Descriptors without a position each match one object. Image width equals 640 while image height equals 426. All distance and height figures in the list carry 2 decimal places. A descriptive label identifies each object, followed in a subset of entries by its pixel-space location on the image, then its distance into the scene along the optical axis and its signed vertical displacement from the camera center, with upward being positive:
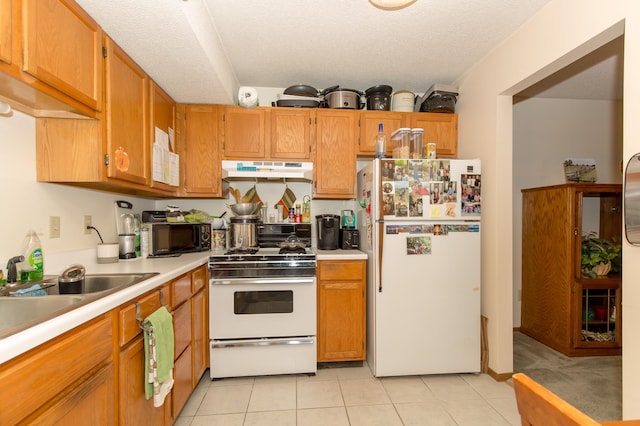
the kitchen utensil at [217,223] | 2.76 -0.13
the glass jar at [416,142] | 2.39 +0.56
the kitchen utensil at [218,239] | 2.68 -0.27
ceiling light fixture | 1.36 +0.98
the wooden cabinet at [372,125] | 2.69 +0.78
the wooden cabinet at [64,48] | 1.09 +0.69
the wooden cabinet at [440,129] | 2.72 +0.76
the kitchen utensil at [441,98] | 2.65 +1.04
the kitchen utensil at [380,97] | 2.68 +1.05
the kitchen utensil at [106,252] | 1.85 -0.27
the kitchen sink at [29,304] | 1.07 -0.36
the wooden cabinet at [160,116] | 2.02 +0.72
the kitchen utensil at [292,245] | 2.38 -0.29
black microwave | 2.17 -0.22
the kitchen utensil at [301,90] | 2.62 +1.09
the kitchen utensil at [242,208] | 2.61 +0.02
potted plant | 2.64 -0.44
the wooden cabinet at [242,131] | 2.59 +0.71
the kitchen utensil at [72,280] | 1.27 -0.31
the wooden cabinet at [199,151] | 2.54 +0.52
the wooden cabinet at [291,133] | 2.62 +0.69
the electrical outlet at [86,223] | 1.82 -0.08
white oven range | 2.15 -0.79
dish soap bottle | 1.34 -0.24
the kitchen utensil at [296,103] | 2.63 +0.98
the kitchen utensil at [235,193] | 2.87 +0.17
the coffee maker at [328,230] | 2.59 -0.18
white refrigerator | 2.17 -0.42
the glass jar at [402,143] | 2.33 +0.56
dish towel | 1.27 -0.66
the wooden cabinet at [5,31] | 0.98 +0.62
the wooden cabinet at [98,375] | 0.74 -0.53
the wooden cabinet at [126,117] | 1.55 +0.55
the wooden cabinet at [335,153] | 2.65 +0.52
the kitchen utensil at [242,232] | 2.50 -0.19
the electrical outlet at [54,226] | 1.57 -0.09
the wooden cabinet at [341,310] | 2.31 -0.81
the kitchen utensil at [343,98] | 2.66 +1.03
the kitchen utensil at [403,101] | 2.72 +1.03
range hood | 2.48 +0.35
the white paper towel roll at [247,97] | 2.54 +1.00
